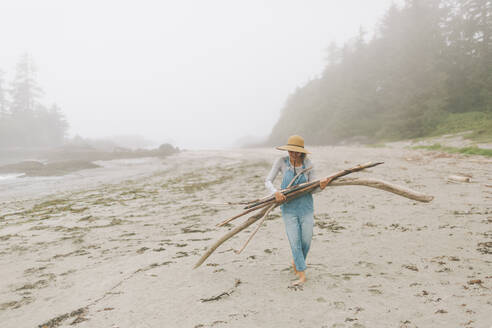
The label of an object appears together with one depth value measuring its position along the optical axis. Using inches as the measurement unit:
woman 145.3
